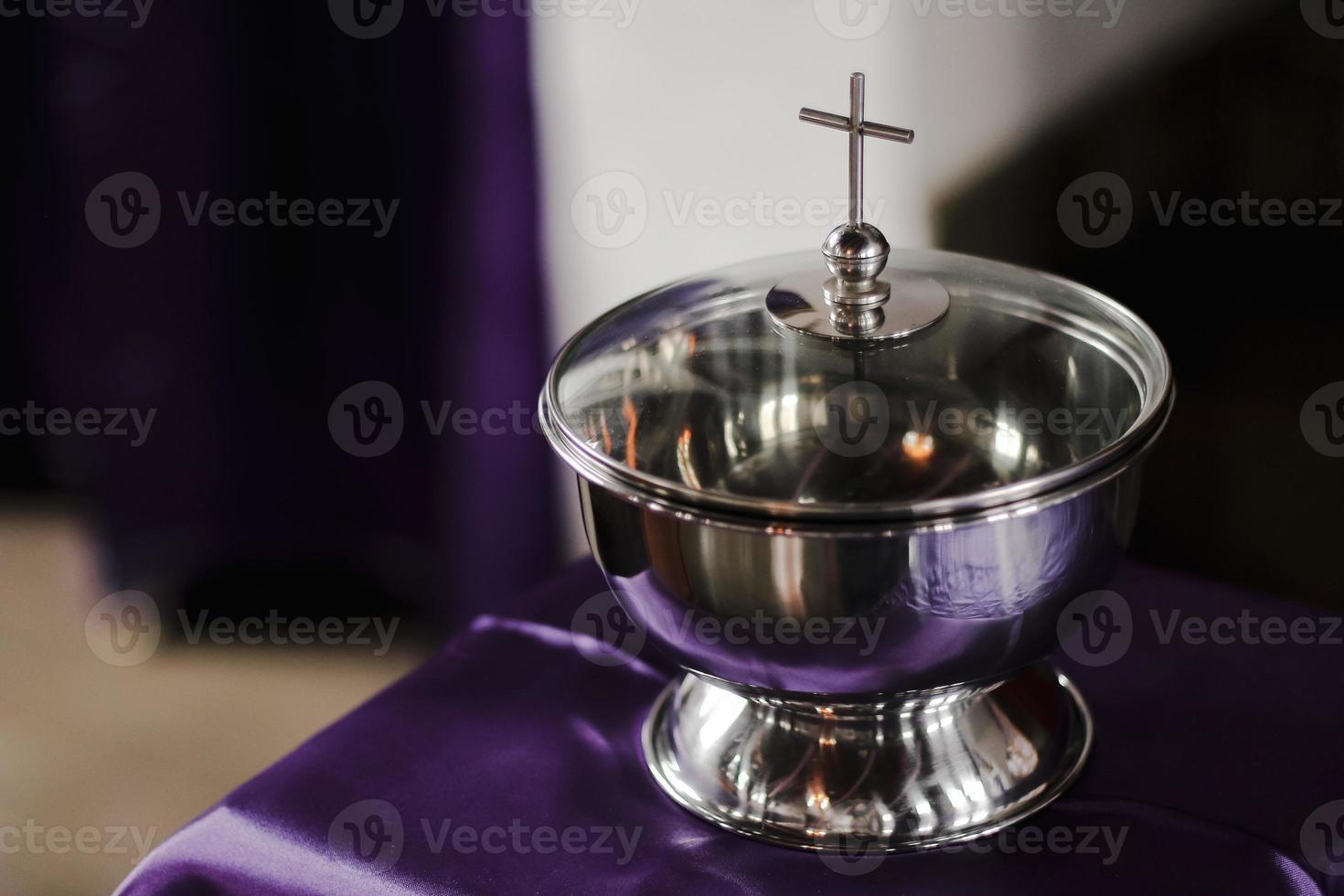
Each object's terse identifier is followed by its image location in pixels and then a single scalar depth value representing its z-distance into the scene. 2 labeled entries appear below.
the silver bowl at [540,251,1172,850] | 1.43
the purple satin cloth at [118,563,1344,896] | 1.48
